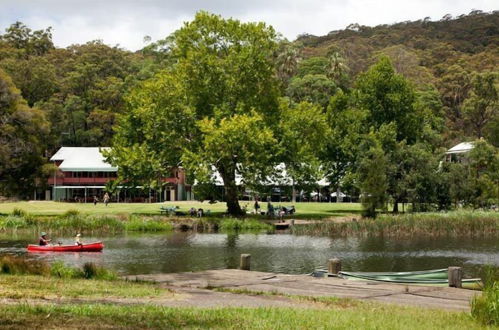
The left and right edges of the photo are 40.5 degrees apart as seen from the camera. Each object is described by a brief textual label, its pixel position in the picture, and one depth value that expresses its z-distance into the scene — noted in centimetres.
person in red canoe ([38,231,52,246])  3662
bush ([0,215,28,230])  4838
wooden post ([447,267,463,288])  2091
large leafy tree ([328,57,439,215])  6544
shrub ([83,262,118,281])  2163
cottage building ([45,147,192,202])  8844
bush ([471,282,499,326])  1277
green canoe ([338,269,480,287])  2189
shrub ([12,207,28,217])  5213
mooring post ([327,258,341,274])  2397
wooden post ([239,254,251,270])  2606
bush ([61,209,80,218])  5101
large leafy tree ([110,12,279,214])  5741
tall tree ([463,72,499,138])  10319
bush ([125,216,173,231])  5088
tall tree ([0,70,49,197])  5659
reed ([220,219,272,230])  5238
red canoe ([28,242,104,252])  3628
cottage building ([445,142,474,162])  8800
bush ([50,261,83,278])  2153
